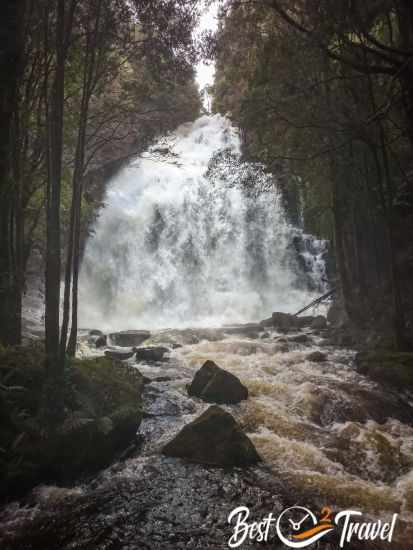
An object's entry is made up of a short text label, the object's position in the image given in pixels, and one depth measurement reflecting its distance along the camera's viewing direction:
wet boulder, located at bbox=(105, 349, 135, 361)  12.63
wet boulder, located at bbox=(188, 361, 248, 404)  7.85
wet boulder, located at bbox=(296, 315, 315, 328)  17.95
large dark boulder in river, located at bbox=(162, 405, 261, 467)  5.25
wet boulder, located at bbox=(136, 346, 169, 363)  12.39
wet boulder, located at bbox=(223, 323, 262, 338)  16.56
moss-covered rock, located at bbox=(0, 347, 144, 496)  4.66
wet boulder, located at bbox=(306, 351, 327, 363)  11.34
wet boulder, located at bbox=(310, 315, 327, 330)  17.14
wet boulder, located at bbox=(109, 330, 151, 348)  15.66
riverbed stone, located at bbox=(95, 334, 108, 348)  14.97
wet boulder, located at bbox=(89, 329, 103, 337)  17.19
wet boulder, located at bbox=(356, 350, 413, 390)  8.64
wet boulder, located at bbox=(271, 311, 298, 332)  17.77
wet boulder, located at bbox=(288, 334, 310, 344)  14.29
